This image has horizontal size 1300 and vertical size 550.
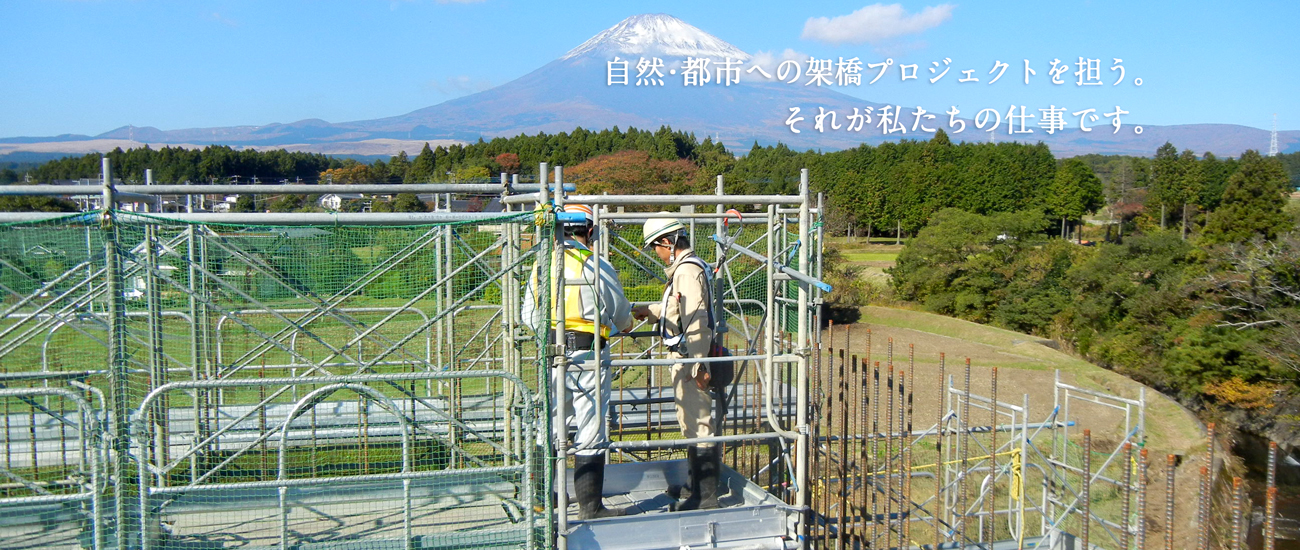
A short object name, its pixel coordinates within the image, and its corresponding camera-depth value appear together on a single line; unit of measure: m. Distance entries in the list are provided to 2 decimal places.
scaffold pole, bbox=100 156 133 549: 4.59
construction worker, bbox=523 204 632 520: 5.36
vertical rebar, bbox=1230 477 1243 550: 3.75
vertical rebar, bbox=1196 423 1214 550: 4.15
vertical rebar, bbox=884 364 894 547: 5.84
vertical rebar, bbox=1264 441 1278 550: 3.98
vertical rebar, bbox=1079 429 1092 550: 4.51
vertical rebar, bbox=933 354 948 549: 5.86
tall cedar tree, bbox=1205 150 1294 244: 31.22
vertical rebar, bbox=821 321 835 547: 6.39
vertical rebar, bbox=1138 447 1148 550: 4.56
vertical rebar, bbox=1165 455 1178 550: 3.95
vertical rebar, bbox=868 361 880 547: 6.48
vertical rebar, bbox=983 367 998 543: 5.55
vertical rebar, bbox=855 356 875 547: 6.45
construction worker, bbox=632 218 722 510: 5.67
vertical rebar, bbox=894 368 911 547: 6.05
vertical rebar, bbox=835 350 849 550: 6.24
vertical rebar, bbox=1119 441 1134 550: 4.23
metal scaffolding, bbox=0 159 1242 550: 4.78
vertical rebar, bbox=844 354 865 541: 6.66
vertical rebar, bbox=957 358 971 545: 5.52
